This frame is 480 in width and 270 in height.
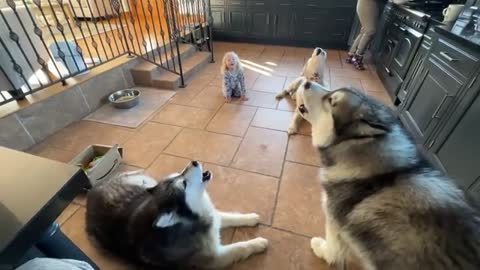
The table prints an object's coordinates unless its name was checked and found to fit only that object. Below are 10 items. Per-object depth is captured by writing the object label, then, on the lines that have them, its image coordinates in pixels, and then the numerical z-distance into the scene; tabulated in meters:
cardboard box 1.56
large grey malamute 0.67
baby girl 2.58
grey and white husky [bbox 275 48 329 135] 2.49
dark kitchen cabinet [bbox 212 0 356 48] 4.29
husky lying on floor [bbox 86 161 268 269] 0.99
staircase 3.01
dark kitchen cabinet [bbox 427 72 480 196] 1.34
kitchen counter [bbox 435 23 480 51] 1.46
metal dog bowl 2.55
